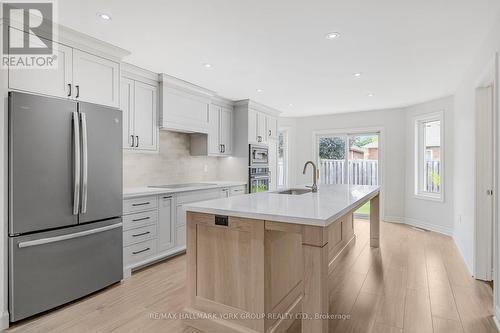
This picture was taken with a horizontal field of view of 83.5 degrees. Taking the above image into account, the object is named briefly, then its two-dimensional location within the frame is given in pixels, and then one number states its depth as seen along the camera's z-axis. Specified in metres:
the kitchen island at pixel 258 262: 1.68
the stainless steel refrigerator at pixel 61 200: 2.13
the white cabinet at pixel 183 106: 3.79
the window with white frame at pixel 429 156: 5.11
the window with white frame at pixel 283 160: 7.14
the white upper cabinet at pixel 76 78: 2.28
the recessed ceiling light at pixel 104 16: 2.23
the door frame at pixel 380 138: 6.06
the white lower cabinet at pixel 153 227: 3.07
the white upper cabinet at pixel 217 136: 4.62
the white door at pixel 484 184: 2.93
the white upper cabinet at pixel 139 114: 3.35
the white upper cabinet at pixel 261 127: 5.43
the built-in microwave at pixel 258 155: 5.15
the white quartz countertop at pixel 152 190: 3.10
